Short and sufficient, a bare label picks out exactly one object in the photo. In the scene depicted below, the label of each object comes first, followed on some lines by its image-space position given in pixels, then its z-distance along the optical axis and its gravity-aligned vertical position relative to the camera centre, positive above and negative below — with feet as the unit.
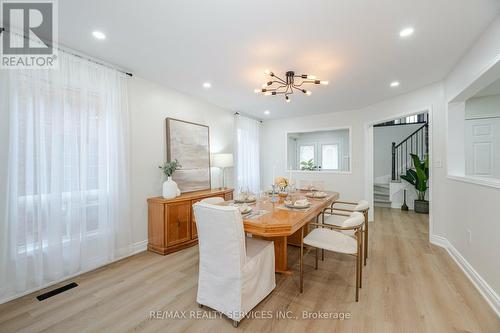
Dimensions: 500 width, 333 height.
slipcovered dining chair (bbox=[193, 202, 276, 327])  5.49 -2.77
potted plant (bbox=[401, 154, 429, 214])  17.28 -1.43
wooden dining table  6.08 -1.67
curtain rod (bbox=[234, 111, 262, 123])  17.03 +4.29
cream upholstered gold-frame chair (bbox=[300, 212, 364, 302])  6.63 -2.60
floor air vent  6.87 -4.15
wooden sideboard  10.02 -2.79
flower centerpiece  10.01 -0.91
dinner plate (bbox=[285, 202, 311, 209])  7.95 -1.53
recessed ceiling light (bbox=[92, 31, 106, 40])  6.98 +4.43
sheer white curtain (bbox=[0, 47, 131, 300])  6.75 -0.21
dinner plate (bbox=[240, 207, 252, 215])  7.15 -1.51
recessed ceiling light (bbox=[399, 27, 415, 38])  6.57 +4.19
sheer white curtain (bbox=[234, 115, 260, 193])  17.20 +1.16
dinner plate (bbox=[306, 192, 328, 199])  10.07 -1.42
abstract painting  11.81 +0.86
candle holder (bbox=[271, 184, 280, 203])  9.04 -1.41
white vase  10.49 -1.09
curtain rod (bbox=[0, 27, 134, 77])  6.95 +4.37
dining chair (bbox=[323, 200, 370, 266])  8.64 -2.50
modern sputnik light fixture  9.80 +4.25
